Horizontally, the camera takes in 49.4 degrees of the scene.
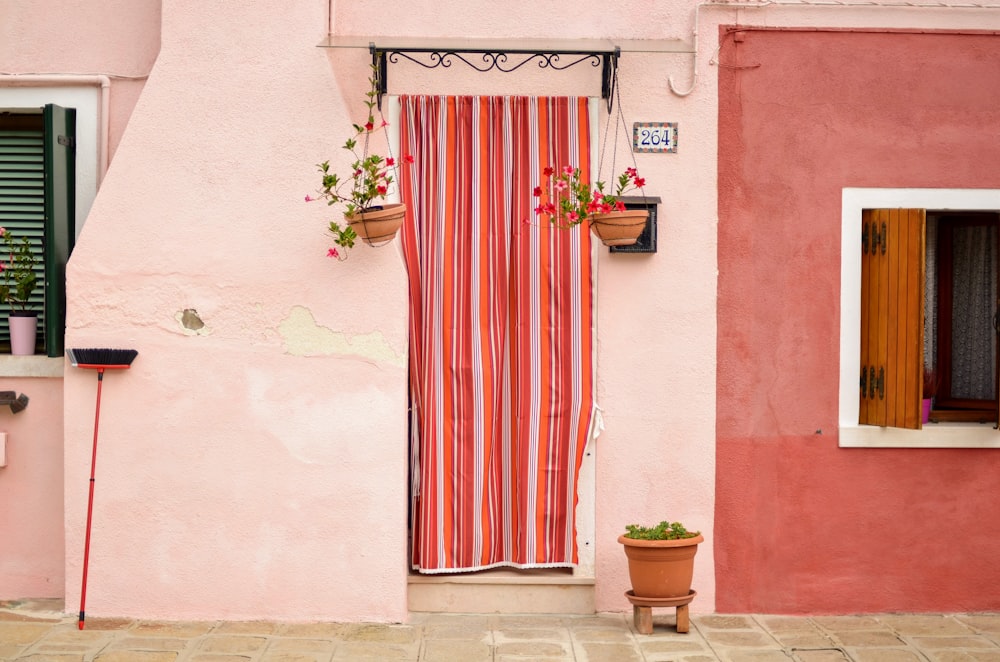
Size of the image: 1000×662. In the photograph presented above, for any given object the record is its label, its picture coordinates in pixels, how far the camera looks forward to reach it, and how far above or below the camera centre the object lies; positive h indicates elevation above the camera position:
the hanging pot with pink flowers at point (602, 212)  5.91 +0.68
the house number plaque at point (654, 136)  6.29 +1.16
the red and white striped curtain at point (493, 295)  6.27 +0.23
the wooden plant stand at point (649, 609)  5.92 -1.50
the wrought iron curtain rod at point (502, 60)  6.23 +1.59
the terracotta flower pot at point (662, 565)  5.89 -1.25
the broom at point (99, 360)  6.03 -0.16
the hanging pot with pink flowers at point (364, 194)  5.79 +0.77
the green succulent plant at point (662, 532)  5.96 -1.08
